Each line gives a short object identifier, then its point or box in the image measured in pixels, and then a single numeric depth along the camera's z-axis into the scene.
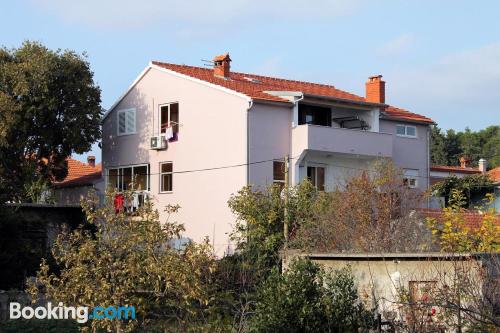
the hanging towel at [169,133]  33.31
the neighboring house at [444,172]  42.66
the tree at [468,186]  36.31
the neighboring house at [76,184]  36.97
